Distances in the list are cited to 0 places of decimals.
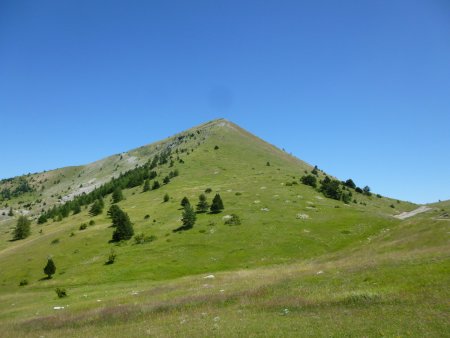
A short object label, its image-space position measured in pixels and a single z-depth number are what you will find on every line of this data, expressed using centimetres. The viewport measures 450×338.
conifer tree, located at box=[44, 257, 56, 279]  6322
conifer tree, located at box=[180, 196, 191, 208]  9346
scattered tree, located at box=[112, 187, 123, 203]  12669
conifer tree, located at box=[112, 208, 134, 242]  7656
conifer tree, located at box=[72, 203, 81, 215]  13629
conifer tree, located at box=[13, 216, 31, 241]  11450
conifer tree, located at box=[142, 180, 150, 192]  13100
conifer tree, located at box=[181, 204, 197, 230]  7688
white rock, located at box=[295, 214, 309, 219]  7875
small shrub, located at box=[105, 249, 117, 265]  6358
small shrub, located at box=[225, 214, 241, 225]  7606
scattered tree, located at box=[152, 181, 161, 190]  12825
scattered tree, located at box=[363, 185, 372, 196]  12781
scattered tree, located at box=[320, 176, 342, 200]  10369
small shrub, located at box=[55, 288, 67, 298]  4691
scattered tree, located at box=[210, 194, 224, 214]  8619
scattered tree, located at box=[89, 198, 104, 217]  11562
